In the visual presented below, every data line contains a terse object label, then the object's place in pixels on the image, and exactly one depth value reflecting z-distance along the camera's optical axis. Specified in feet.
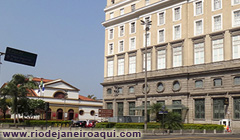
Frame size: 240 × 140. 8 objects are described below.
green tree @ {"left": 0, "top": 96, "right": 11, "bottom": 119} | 213.23
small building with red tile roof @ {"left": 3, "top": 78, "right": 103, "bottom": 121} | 293.43
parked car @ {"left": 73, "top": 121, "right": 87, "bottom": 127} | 209.97
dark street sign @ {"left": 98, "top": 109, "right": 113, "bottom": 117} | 170.37
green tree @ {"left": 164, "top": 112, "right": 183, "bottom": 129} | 144.86
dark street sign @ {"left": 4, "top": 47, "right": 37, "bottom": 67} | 96.32
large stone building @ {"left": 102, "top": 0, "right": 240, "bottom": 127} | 180.96
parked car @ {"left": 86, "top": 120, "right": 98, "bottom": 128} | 207.51
